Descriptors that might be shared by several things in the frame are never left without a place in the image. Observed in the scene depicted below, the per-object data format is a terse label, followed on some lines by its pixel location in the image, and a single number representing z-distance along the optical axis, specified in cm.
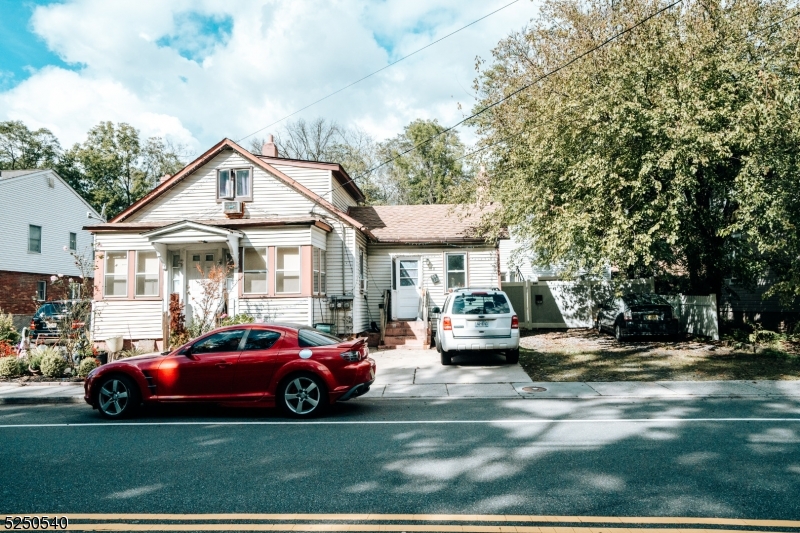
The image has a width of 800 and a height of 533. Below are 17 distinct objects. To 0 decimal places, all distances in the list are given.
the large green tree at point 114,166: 4800
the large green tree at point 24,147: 4522
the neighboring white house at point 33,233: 2667
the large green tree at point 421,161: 4603
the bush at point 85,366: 1262
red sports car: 833
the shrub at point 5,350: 1500
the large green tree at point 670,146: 1291
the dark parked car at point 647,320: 1698
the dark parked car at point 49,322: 1411
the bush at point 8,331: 1850
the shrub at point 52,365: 1261
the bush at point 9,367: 1270
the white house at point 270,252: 1667
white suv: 1259
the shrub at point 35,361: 1304
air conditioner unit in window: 1800
